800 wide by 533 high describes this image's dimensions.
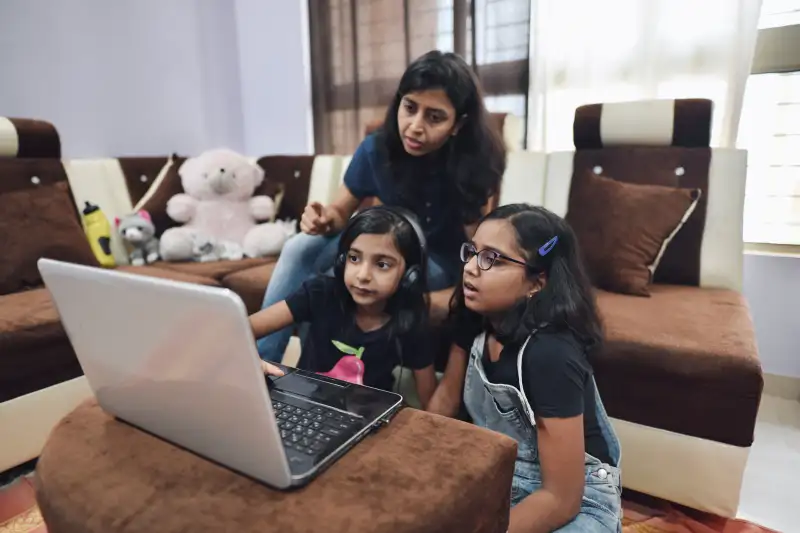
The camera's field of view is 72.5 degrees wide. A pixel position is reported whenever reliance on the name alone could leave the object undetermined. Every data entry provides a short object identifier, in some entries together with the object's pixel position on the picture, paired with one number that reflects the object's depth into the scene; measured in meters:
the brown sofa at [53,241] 1.37
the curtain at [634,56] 1.84
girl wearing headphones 1.13
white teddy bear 2.16
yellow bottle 2.02
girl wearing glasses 0.83
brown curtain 2.27
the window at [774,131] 1.80
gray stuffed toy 2.06
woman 1.30
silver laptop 0.47
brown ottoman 0.48
